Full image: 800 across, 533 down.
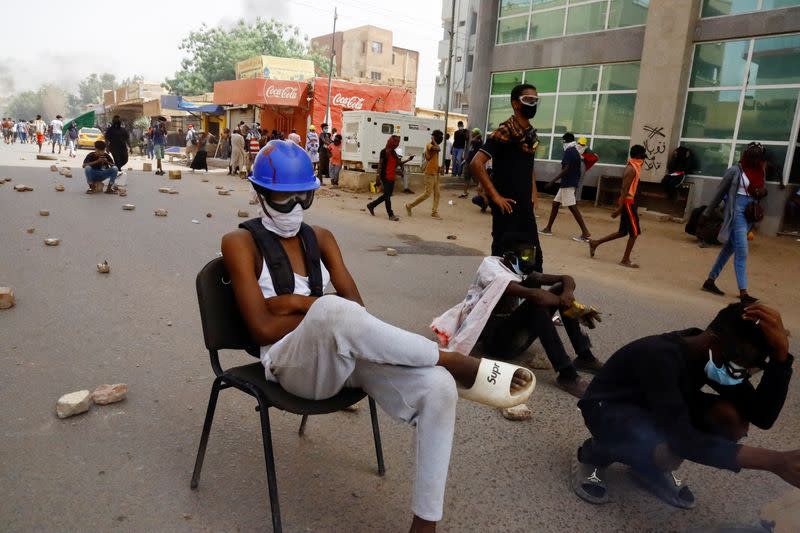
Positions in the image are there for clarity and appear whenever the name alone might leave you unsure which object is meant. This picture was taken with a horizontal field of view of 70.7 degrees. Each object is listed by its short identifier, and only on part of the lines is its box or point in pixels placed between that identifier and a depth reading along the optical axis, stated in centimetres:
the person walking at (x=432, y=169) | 1252
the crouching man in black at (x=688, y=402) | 216
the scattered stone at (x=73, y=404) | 294
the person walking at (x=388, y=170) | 1186
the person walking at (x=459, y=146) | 1884
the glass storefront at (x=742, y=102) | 1177
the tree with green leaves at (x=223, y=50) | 5284
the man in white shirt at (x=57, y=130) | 2834
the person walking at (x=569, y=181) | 1032
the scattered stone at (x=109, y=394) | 310
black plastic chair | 207
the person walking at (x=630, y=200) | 807
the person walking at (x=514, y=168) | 450
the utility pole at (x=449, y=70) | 1991
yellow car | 3506
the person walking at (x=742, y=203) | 659
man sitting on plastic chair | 194
